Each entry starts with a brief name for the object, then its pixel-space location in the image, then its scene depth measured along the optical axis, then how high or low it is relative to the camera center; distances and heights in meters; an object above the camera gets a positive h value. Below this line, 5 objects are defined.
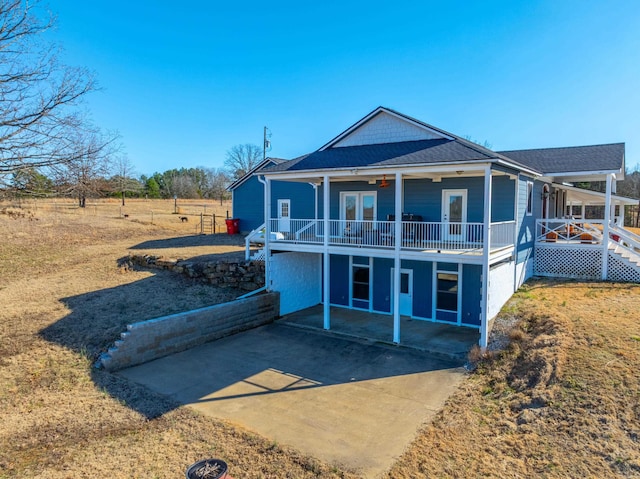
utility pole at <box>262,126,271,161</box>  38.56 +7.64
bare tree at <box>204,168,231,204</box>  72.69 +6.65
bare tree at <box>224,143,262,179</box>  64.69 +10.02
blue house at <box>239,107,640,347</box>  11.88 -0.54
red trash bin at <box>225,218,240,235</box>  26.75 -0.65
